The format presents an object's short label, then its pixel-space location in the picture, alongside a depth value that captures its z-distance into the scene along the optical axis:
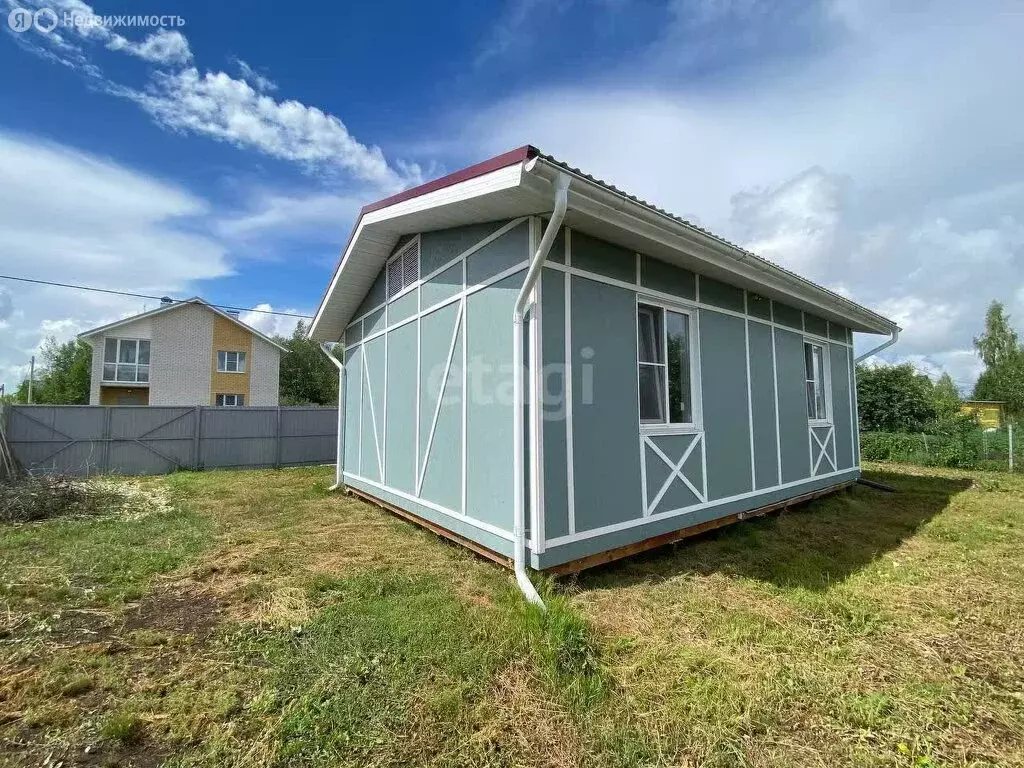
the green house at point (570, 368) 3.77
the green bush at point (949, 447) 11.05
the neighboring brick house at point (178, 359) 22.67
